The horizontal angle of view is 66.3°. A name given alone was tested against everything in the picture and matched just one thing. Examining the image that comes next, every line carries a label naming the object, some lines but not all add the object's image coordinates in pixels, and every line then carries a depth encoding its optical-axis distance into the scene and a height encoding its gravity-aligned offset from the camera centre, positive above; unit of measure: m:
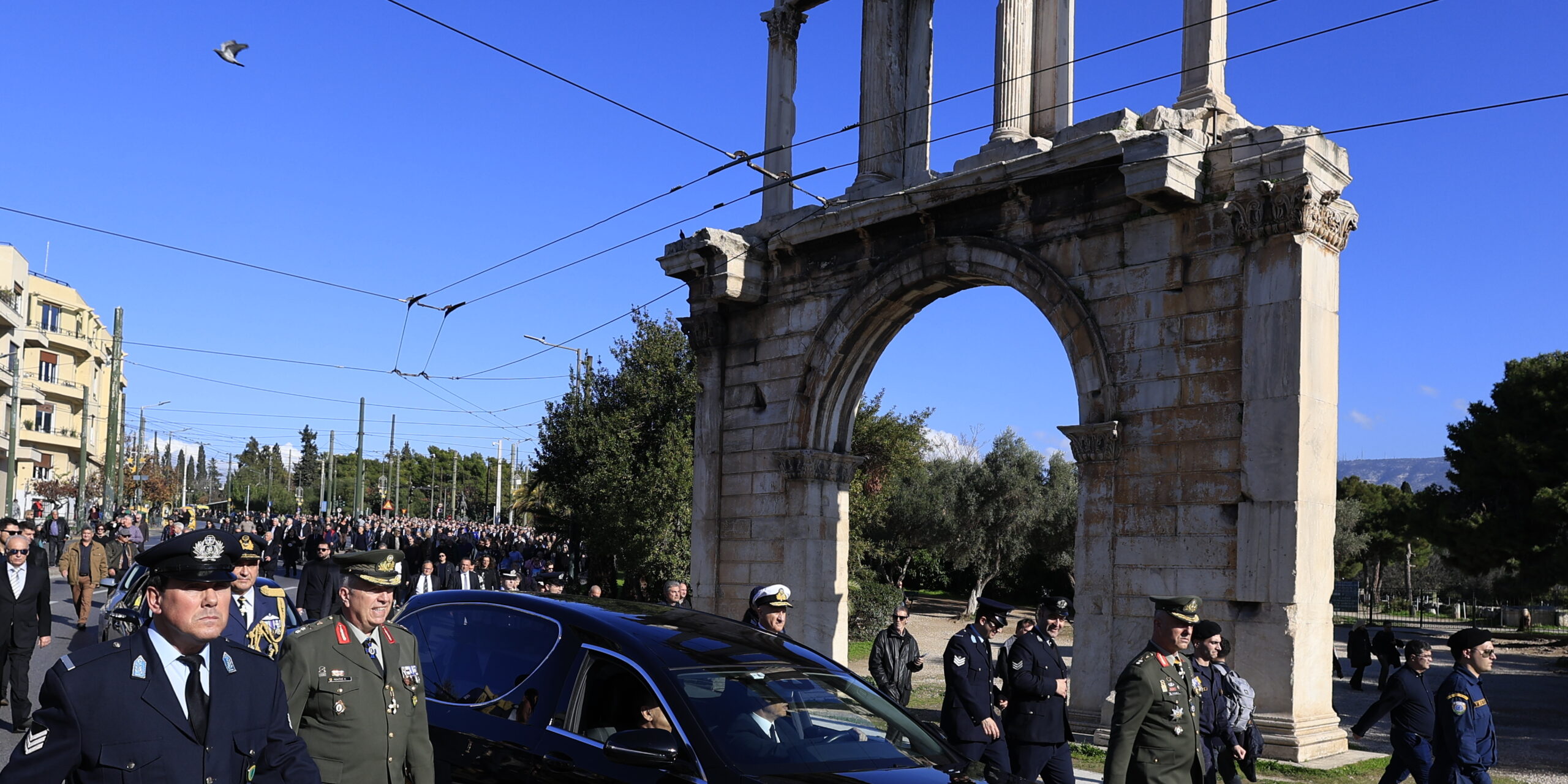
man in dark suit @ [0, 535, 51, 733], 10.11 -1.29
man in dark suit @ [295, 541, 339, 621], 14.30 -1.35
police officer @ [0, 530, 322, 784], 3.01 -0.61
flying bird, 13.05 +4.61
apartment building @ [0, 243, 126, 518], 55.34 +5.02
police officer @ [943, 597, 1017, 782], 8.02 -1.36
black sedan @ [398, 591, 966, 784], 4.84 -0.96
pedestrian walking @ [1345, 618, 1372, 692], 23.12 -2.67
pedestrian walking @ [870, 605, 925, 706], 10.24 -1.38
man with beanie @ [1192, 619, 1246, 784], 7.60 -1.25
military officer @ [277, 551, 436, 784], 4.73 -0.83
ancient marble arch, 11.28 +2.09
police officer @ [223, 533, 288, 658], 6.60 -0.83
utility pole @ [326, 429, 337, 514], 84.12 +0.56
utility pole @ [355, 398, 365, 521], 54.58 -0.07
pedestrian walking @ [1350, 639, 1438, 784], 8.31 -1.41
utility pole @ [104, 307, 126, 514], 37.69 +1.31
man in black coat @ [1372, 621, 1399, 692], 20.22 -2.28
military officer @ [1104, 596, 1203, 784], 5.39 -0.95
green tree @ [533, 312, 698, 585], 25.39 +0.65
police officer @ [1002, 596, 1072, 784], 8.11 -1.43
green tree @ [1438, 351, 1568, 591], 34.03 +1.16
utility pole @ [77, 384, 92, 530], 39.38 -0.47
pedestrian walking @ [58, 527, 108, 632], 17.61 -1.49
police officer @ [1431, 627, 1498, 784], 7.18 -1.21
